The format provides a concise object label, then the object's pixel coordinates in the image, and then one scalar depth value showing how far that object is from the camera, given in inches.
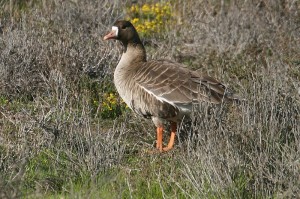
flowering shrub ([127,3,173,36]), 807.1
